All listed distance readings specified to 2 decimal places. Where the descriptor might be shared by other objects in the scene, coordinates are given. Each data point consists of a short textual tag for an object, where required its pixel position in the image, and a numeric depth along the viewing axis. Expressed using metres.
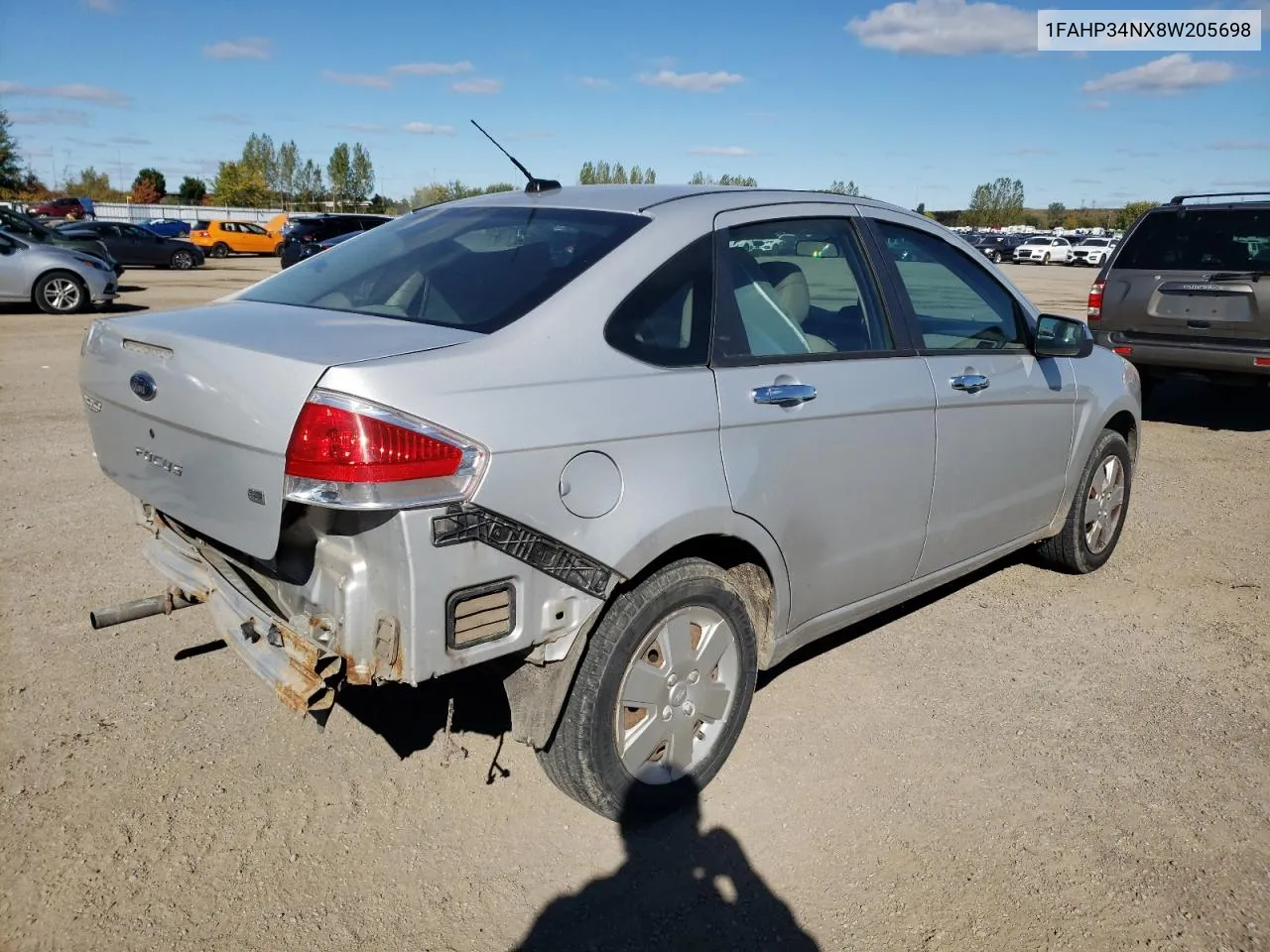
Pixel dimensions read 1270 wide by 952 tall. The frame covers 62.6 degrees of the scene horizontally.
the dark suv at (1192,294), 8.48
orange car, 39.09
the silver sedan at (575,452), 2.54
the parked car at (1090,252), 51.94
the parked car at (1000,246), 55.78
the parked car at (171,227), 43.94
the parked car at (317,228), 30.70
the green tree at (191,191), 95.79
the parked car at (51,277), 15.53
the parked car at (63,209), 52.41
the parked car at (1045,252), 53.53
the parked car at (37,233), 18.70
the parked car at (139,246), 29.30
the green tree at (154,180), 100.50
